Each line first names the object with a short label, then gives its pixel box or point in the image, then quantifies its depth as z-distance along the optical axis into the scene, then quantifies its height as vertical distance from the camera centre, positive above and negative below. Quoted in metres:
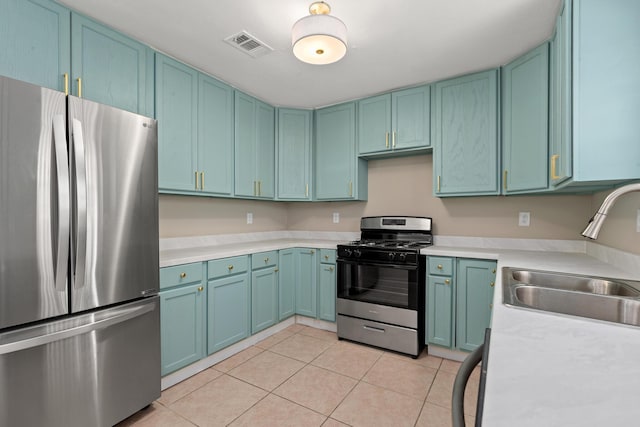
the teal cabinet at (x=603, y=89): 1.35 +0.56
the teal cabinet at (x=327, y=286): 3.11 -0.79
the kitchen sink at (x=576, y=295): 1.12 -0.35
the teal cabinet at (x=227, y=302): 2.39 -0.77
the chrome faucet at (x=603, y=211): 1.06 +0.00
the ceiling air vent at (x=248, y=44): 2.09 +1.21
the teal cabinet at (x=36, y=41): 1.53 +0.91
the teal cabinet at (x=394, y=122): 2.89 +0.89
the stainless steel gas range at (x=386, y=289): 2.62 -0.73
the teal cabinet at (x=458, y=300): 2.41 -0.75
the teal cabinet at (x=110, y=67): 1.82 +0.94
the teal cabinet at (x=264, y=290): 2.80 -0.78
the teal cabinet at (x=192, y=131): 2.32 +0.67
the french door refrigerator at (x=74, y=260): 1.31 -0.25
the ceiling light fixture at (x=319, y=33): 1.71 +1.02
